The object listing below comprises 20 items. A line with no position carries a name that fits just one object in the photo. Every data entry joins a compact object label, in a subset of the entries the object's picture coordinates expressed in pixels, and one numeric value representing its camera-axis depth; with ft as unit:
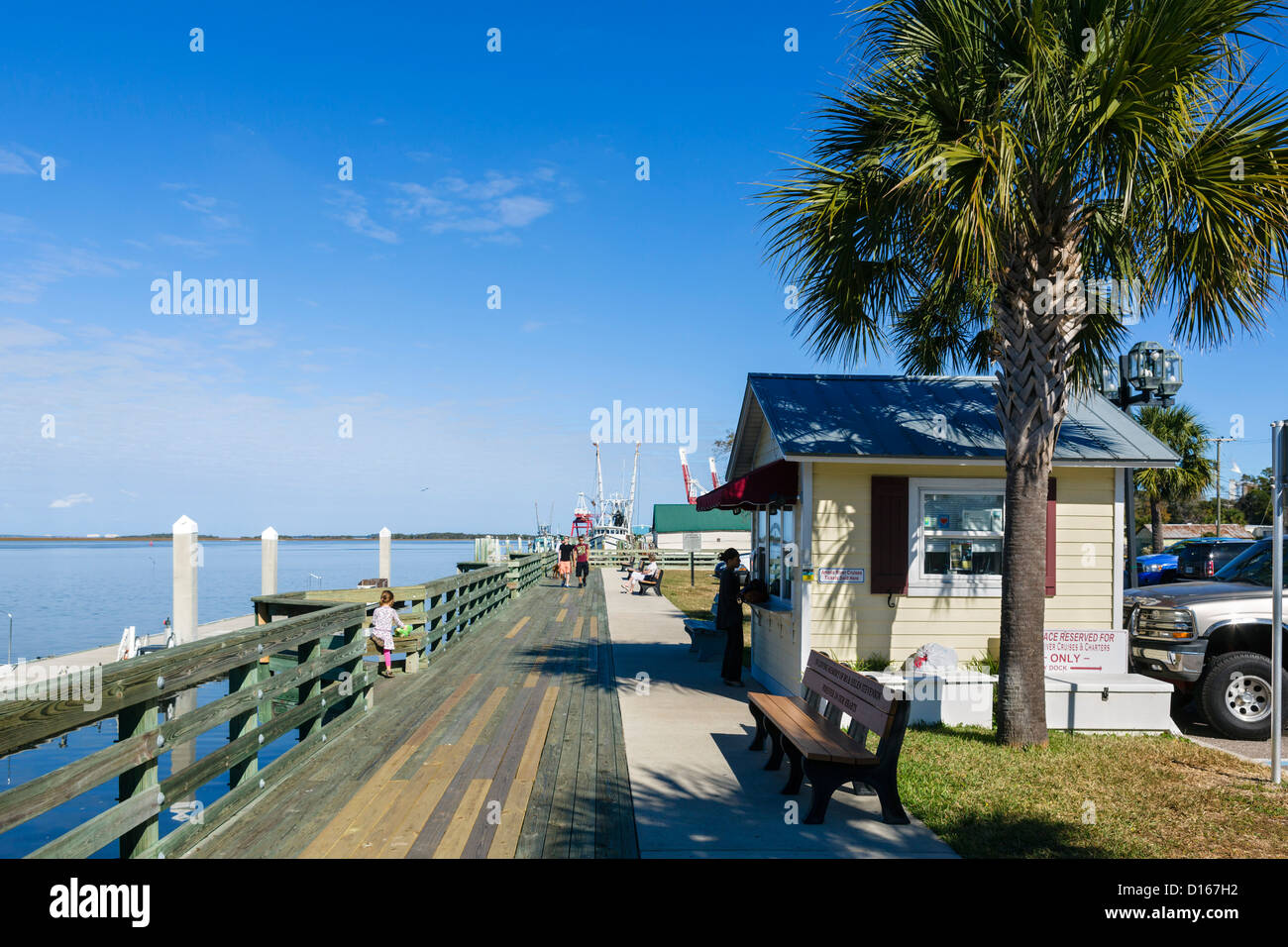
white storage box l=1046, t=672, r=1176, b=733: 27.71
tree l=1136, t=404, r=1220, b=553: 99.19
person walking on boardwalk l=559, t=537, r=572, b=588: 102.53
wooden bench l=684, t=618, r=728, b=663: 44.06
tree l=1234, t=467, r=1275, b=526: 210.38
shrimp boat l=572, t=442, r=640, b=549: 200.66
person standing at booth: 36.42
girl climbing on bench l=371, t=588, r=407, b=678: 37.11
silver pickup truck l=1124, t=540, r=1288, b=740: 28.78
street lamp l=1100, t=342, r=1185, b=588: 39.63
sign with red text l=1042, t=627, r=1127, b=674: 29.94
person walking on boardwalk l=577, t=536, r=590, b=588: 103.50
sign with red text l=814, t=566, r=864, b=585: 31.94
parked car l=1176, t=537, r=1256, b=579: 77.05
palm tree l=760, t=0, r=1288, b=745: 21.93
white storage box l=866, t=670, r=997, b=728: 28.22
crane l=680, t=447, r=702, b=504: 357.41
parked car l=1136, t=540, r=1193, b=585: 84.33
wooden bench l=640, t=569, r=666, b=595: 93.15
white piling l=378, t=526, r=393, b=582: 81.60
